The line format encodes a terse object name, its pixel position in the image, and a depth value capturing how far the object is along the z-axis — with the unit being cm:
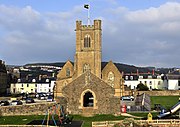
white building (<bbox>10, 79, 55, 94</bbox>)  10850
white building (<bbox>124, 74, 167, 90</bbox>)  11325
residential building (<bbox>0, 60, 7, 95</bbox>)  9800
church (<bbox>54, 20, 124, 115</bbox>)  4331
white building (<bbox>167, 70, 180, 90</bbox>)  9646
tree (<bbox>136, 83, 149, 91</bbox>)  8626
